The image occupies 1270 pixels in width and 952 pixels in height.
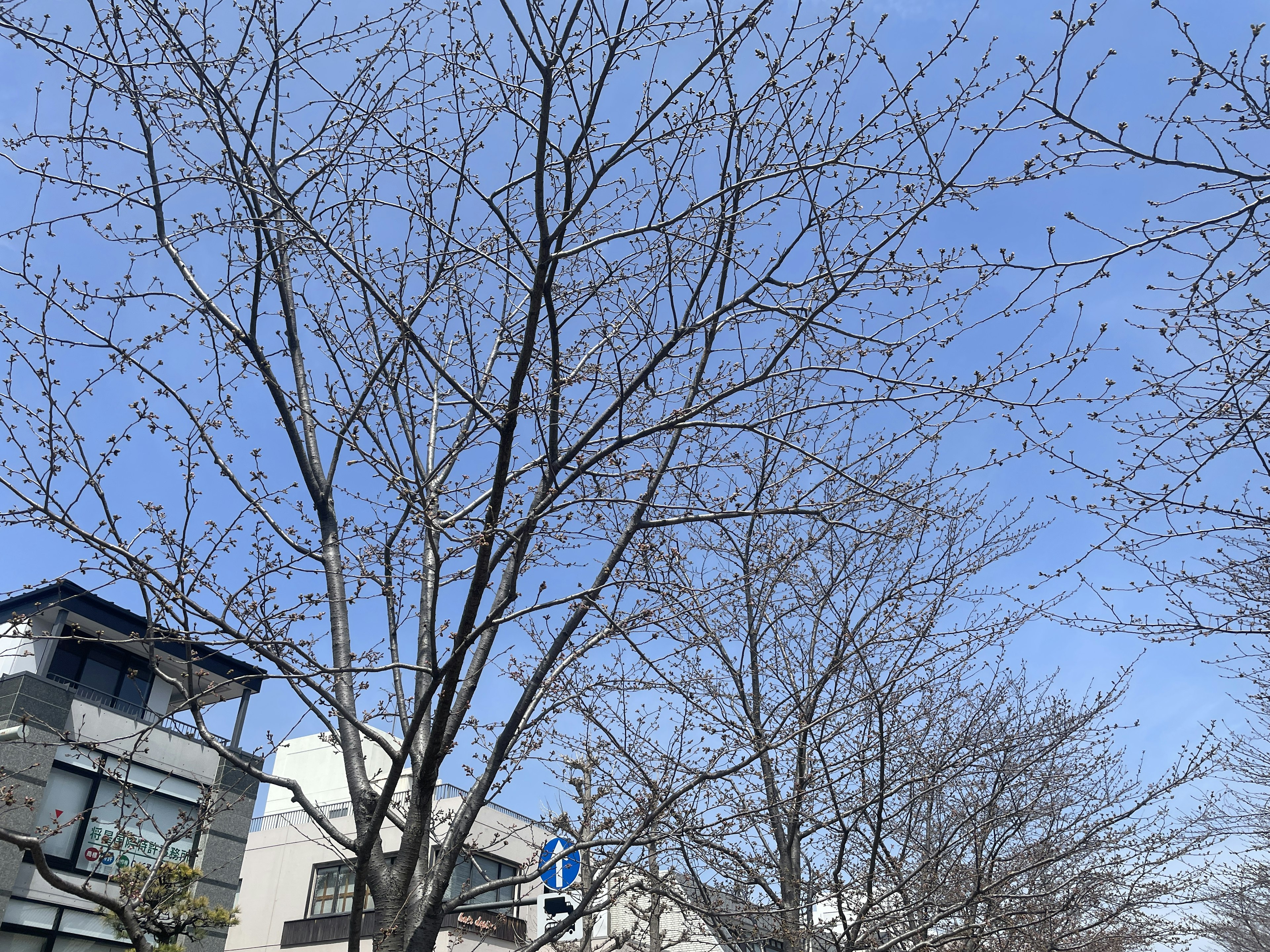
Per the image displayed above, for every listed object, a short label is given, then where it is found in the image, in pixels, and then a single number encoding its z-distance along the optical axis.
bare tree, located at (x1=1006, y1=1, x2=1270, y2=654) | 4.46
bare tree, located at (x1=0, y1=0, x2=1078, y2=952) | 4.16
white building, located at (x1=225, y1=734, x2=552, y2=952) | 21.69
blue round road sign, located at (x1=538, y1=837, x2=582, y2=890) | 6.42
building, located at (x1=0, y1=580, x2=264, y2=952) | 14.35
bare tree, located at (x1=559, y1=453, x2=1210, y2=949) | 6.32
